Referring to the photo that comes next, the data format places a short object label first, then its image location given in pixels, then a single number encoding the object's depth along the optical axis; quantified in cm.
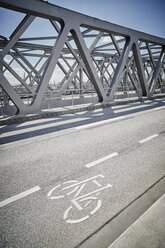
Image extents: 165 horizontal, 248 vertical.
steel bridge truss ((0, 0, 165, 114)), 859
